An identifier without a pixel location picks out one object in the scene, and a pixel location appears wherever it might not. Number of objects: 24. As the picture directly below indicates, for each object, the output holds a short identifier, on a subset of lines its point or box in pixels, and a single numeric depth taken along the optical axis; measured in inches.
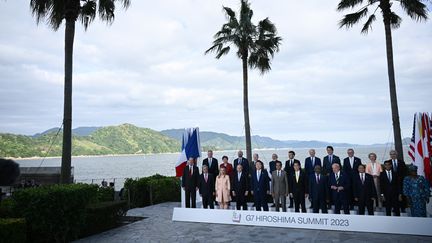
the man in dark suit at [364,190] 374.9
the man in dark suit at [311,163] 428.5
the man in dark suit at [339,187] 382.0
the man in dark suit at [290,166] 446.9
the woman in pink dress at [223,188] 437.1
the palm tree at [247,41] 703.1
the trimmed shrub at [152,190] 581.3
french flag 520.7
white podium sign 328.2
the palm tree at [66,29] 440.5
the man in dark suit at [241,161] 480.1
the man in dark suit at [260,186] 430.6
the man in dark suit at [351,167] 389.1
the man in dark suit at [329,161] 426.5
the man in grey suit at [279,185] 421.4
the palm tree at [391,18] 570.6
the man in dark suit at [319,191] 390.9
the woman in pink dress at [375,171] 397.1
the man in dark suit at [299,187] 418.3
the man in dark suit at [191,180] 462.6
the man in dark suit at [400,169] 383.6
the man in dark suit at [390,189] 374.6
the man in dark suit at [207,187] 449.4
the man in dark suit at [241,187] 444.1
